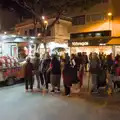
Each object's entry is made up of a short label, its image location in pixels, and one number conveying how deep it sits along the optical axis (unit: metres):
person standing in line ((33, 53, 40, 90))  6.50
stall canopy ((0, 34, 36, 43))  8.42
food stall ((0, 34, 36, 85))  6.99
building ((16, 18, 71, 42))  15.40
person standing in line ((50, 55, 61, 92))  5.87
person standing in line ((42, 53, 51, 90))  6.33
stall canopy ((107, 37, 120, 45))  11.74
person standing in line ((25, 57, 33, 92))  6.21
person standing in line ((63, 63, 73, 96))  5.56
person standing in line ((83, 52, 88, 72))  10.50
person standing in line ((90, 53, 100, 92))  5.86
